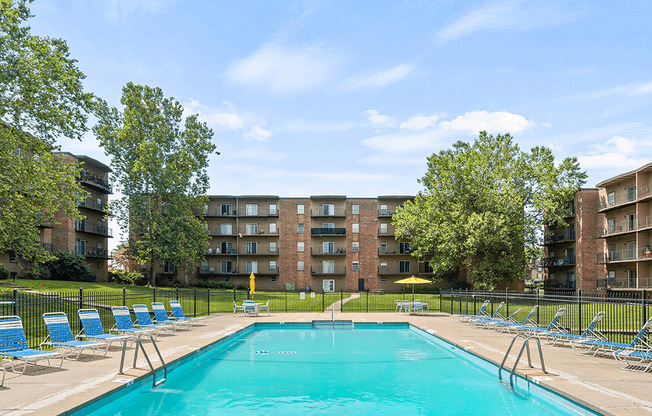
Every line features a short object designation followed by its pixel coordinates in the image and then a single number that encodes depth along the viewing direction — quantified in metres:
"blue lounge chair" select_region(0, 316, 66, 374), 8.95
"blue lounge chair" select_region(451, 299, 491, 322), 21.05
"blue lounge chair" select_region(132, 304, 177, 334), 15.42
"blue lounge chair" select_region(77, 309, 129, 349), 11.79
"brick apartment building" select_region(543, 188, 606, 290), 46.53
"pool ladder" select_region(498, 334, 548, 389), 9.66
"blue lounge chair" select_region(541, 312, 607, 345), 13.10
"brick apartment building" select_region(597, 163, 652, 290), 39.50
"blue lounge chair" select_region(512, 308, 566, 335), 15.03
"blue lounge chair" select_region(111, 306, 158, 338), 13.80
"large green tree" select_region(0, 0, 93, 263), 19.36
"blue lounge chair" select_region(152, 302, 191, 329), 16.97
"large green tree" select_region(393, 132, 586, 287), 38.41
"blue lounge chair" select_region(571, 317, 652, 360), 10.72
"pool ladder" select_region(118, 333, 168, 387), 9.50
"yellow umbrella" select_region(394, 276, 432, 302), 29.16
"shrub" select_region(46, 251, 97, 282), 41.25
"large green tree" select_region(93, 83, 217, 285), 41.53
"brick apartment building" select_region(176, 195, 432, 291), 58.06
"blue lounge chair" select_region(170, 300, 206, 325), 19.02
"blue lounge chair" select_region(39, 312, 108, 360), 10.66
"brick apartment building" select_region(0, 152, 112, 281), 44.25
